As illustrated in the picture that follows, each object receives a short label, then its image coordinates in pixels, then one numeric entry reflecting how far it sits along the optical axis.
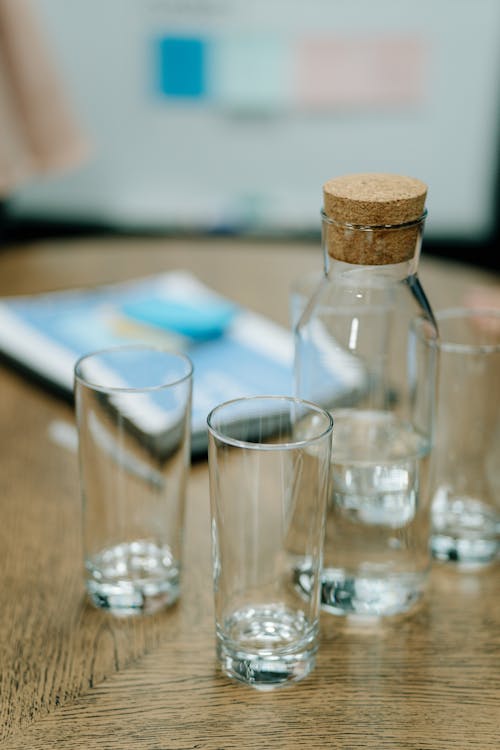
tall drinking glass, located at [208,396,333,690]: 0.97
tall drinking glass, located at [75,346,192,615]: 1.05
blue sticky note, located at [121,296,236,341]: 1.44
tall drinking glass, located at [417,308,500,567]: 1.12
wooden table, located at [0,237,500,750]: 0.96
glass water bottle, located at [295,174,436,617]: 1.01
